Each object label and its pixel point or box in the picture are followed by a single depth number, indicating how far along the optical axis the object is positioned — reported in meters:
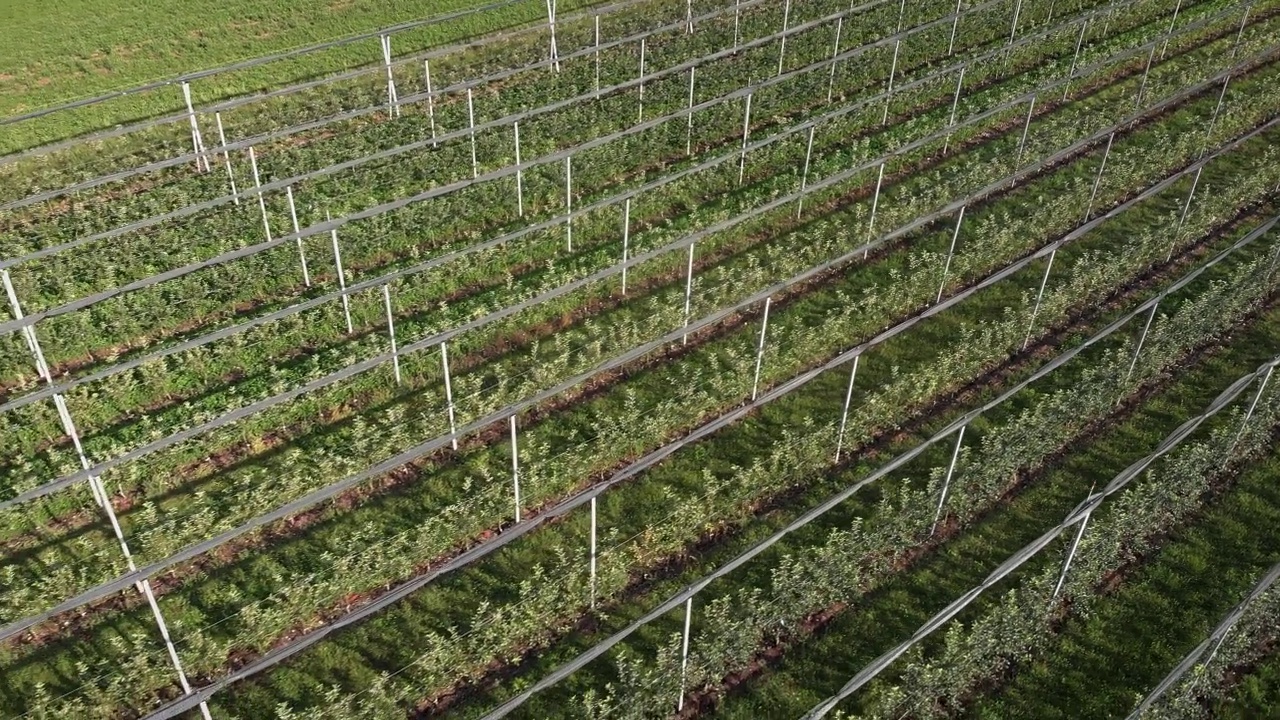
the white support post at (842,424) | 12.80
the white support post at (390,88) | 20.92
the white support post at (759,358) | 13.79
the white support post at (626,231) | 16.12
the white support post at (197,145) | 18.22
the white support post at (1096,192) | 18.54
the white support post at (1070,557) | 11.41
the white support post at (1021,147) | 19.30
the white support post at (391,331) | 13.10
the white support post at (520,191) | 17.81
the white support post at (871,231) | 17.61
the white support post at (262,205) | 17.05
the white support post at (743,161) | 19.09
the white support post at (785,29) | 22.98
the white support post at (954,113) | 20.48
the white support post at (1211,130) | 20.76
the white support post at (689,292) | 14.95
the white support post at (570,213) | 16.72
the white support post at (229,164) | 18.50
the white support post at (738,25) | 24.81
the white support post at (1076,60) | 22.83
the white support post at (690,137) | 20.33
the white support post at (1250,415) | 13.34
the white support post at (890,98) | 21.75
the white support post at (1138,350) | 14.28
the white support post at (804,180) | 18.17
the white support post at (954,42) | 24.76
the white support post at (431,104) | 19.82
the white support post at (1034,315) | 15.12
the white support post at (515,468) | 12.04
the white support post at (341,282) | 14.67
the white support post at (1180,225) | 17.69
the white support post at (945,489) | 12.17
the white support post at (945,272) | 16.65
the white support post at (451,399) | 12.48
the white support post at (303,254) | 15.95
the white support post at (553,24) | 23.04
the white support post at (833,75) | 22.06
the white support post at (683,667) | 10.44
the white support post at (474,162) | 18.75
